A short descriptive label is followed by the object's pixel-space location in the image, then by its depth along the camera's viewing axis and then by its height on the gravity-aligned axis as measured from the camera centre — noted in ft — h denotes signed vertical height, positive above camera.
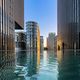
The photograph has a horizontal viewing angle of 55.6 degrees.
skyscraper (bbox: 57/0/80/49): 99.10 +27.63
